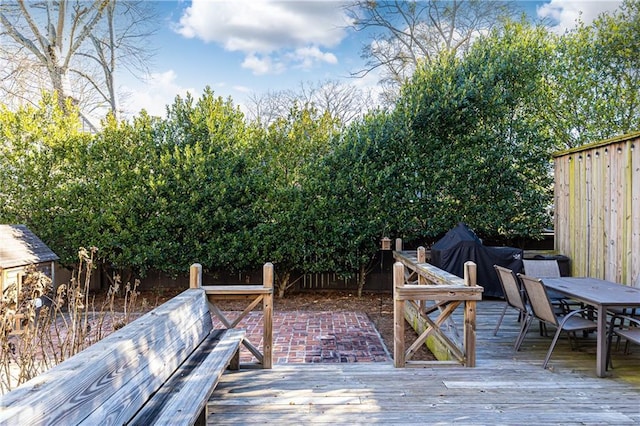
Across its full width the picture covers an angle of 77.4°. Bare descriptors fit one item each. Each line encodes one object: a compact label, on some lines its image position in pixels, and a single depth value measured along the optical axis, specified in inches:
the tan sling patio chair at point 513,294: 178.7
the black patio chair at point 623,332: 144.9
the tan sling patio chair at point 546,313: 157.5
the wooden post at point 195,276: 162.2
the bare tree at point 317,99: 754.8
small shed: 233.1
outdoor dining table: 147.6
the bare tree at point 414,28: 604.7
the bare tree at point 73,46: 484.7
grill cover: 262.1
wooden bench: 59.4
